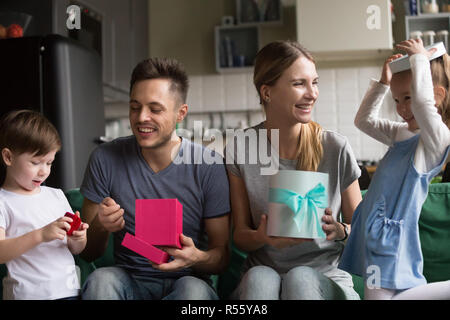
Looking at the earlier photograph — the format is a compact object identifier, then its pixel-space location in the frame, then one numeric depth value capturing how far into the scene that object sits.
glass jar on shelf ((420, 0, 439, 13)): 3.41
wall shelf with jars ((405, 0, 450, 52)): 3.35
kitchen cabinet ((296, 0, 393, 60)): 3.35
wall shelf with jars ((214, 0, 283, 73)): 3.72
